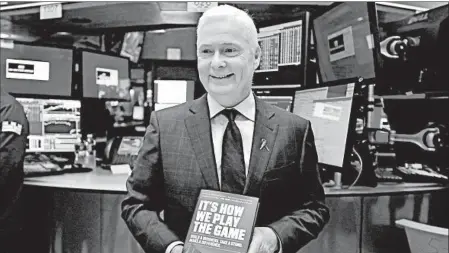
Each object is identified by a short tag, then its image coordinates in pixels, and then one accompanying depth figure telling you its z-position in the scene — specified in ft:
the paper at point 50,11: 10.75
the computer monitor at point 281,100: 8.38
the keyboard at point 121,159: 10.17
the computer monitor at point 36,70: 9.50
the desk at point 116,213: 7.12
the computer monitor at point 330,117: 6.41
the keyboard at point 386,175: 7.99
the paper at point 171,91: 10.27
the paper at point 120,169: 9.55
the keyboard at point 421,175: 7.98
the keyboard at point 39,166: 8.70
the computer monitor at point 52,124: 9.50
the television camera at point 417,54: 7.29
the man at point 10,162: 7.48
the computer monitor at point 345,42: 7.11
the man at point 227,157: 3.99
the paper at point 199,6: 9.45
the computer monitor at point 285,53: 8.20
